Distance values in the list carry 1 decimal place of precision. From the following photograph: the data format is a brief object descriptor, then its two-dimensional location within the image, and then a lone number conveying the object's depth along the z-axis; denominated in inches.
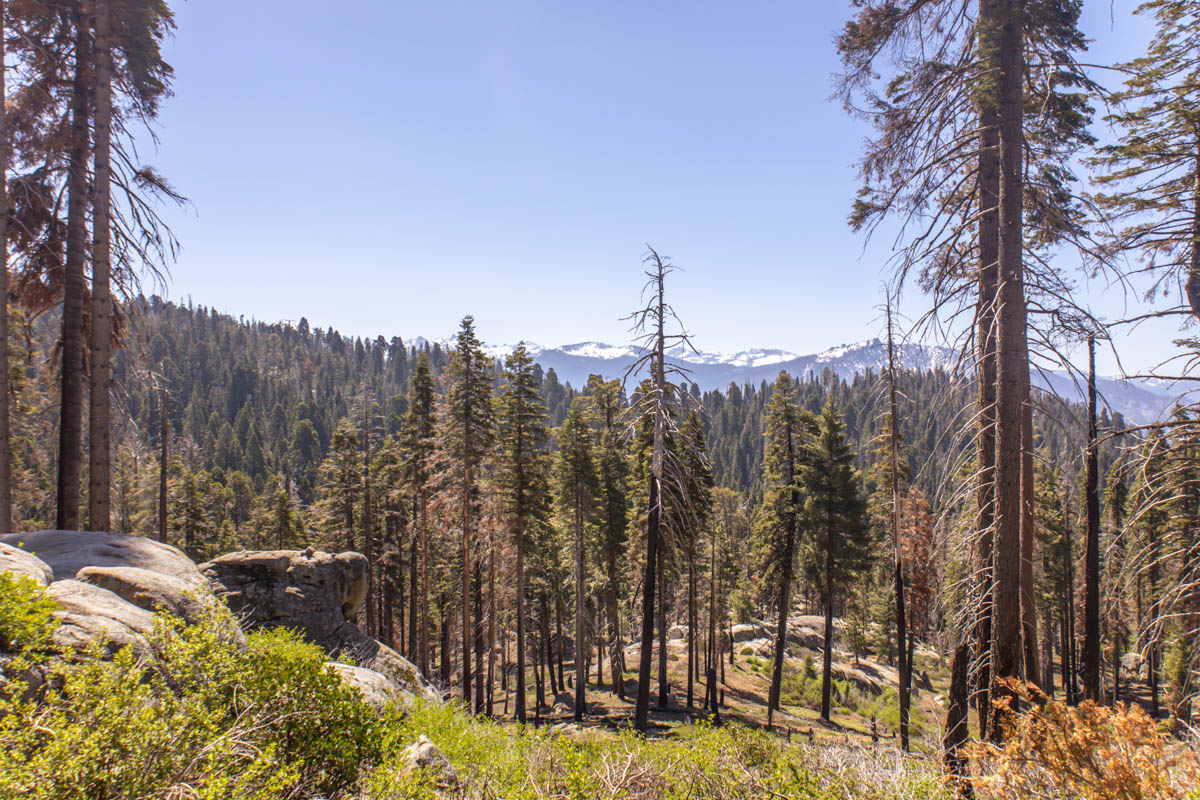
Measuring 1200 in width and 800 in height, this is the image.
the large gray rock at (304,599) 510.0
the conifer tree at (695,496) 728.3
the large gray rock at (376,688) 301.9
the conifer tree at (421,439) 901.8
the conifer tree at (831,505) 842.2
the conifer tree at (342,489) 1019.9
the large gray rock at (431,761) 221.3
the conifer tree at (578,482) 824.3
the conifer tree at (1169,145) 382.9
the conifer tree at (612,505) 946.7
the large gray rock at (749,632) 1605.6
